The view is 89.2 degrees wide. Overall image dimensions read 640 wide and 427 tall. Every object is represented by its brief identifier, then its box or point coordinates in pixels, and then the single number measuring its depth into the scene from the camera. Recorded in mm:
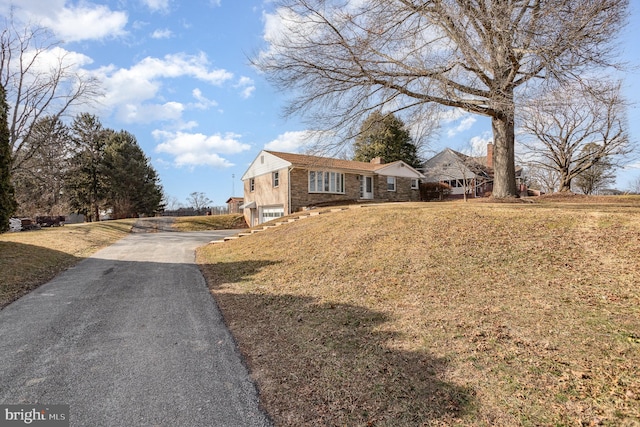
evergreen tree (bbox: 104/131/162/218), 33781
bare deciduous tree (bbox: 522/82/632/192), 20562
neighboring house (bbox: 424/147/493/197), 25000
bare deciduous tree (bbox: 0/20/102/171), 17953
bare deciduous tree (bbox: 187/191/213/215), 53656
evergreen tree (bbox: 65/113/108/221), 33594
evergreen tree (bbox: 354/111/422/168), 35219
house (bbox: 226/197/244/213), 38812
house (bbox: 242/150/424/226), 21094
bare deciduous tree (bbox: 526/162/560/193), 28328
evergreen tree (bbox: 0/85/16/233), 11027
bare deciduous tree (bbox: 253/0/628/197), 9008
